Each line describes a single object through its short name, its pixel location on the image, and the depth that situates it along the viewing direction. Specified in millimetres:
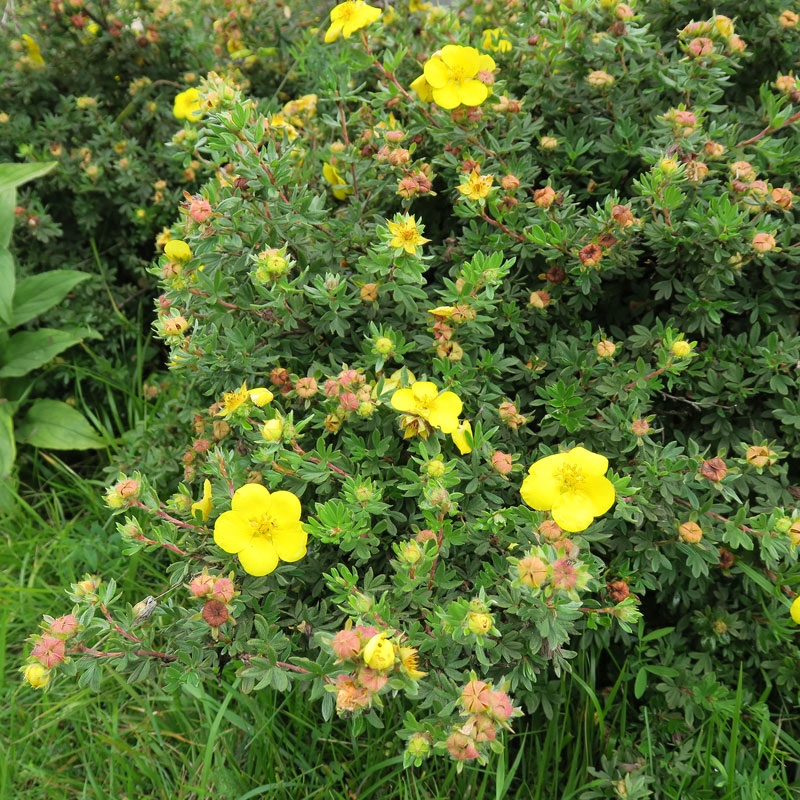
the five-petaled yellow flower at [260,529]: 349
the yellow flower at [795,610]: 368
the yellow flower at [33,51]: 629
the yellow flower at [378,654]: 301
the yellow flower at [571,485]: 339
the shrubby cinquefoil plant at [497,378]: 352
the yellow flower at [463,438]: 370
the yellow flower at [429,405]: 361
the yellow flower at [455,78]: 408
